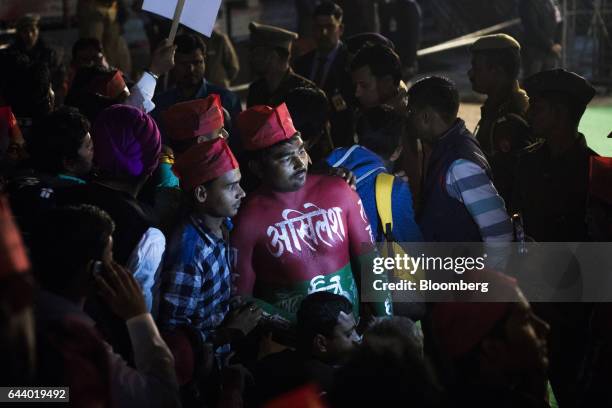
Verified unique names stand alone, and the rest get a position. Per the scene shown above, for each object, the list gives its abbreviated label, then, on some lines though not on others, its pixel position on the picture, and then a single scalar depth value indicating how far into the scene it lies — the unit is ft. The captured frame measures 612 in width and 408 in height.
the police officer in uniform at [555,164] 17.57
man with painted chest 15.83
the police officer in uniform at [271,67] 26.63
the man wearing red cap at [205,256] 14.32
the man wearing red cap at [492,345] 11.60
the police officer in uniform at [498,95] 21.22
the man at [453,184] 17.48
